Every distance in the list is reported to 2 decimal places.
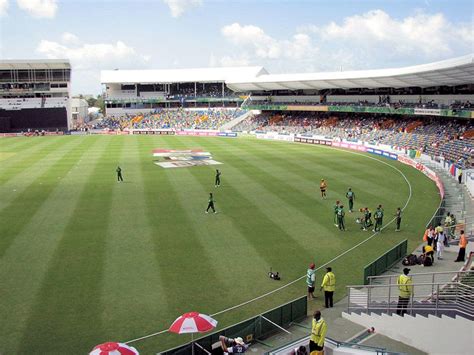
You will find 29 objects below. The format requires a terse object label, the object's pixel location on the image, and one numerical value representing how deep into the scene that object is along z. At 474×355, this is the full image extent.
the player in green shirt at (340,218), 22.75
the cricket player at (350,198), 26.50
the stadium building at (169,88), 103.31
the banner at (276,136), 71.55
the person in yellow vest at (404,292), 12.41
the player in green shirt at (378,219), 22.47
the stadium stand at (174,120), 93.12
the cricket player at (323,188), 29.70
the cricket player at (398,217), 22.80
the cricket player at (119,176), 35.66
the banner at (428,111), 53.13
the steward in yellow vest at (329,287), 14.17
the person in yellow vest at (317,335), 10.34
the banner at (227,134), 81.50
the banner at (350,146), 58.12
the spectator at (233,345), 11.11
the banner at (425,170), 32.68
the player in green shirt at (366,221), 23.03
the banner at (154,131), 89.00
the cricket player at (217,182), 33.39
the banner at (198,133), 84.71
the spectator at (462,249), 17.16
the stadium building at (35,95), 87.56
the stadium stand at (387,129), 45.34
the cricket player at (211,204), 25.81
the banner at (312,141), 65.56
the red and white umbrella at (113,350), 9.73
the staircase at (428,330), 10.70
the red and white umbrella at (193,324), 10.83
